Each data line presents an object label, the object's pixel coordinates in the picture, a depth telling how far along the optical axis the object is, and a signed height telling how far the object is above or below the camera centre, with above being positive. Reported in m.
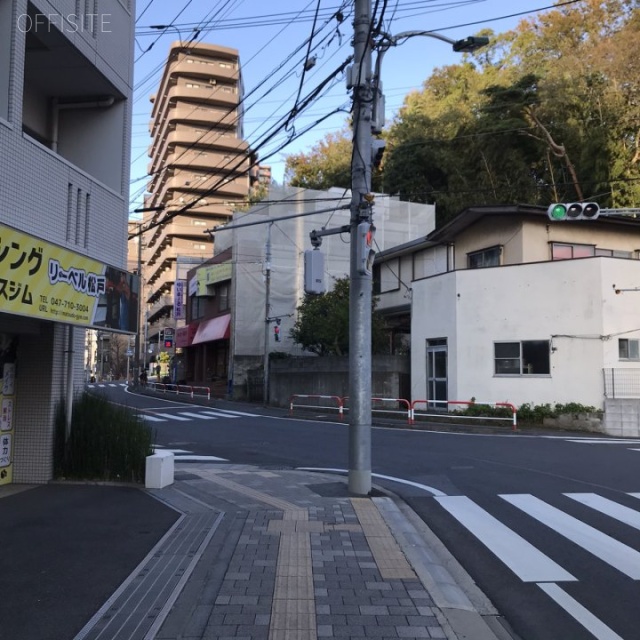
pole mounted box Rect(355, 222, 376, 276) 9.45 +1.93
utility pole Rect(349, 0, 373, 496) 9.41 +1.41
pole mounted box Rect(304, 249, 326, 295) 10.10 +1.70
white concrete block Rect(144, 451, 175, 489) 9.53 -1.47
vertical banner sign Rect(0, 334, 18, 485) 9.28 -0.37
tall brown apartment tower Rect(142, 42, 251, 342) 74.69 +28.15
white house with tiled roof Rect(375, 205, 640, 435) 21.08 +2.29
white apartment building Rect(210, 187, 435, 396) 38.06 +6.54
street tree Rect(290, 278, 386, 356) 30.14 +2.59
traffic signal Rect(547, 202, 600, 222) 15.33 +4.14
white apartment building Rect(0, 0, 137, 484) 8.00 +2.59
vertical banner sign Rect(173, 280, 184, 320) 52.66 +6.52
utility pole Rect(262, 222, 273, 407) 31.86 +2.84
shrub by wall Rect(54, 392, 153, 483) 9.84 -1.17
